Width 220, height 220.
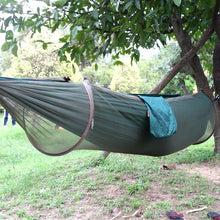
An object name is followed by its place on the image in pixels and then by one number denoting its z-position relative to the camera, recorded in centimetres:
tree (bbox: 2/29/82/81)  935
